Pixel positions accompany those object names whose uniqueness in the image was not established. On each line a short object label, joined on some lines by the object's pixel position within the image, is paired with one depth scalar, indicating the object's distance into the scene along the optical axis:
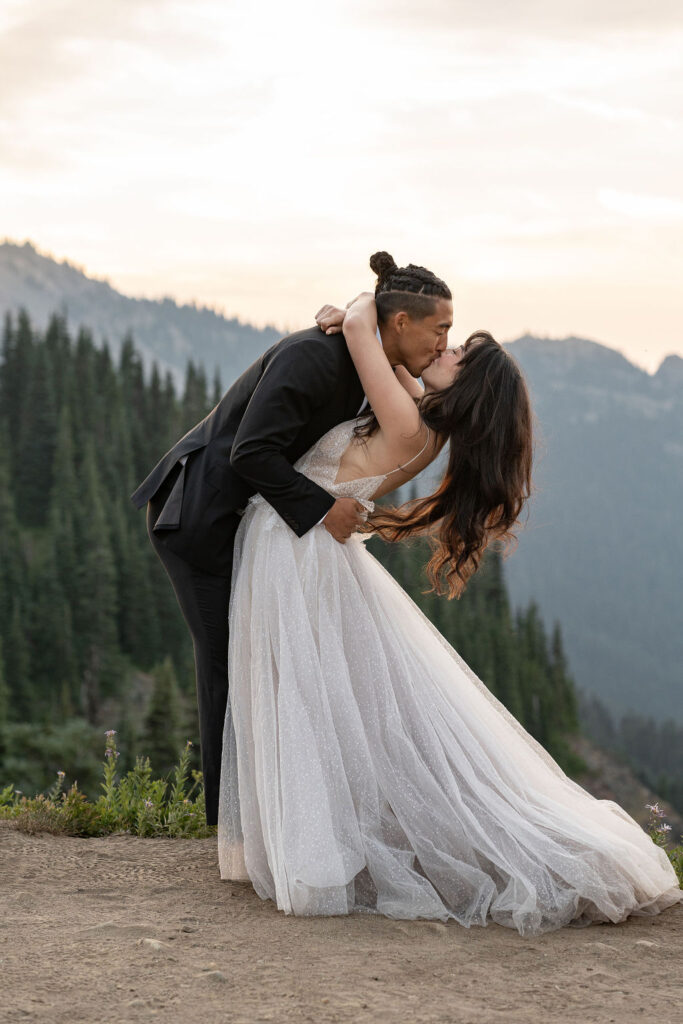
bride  3.89
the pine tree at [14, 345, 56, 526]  90.62
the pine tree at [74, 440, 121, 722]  79.44
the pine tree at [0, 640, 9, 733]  65.62
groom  4.19
